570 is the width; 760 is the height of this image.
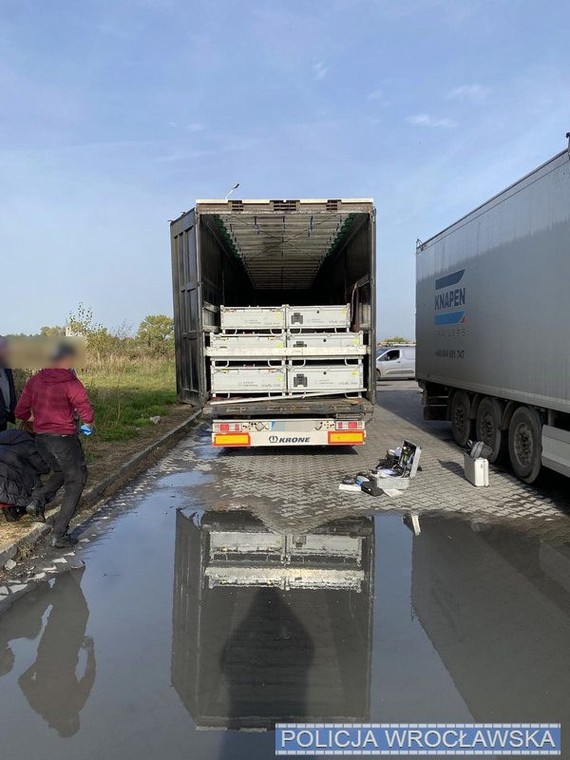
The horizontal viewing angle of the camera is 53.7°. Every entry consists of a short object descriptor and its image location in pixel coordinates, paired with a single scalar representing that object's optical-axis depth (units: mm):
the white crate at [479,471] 7500
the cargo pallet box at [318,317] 8898
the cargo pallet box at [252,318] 8883
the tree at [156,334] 37500
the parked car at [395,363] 27578
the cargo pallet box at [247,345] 8586
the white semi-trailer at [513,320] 6426
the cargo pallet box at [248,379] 8688
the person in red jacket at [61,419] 5164
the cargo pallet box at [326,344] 8664
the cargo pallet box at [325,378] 8797
